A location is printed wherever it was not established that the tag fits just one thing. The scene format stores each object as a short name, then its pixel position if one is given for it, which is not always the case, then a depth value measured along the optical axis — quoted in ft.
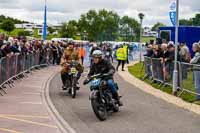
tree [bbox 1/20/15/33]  242.99
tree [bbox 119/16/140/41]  242.99
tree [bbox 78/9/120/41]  253.24
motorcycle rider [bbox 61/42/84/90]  56.90
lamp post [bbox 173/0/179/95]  56.95
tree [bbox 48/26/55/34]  320.56
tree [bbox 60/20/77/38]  283.59
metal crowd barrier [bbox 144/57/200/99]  51.01
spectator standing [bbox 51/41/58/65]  122.93
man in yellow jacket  105.75
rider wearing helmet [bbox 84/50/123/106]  40.93
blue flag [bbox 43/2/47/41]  141.79
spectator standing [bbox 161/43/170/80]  62.69
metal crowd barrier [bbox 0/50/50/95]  57.93
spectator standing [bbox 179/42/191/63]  69.31
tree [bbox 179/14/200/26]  210.71
